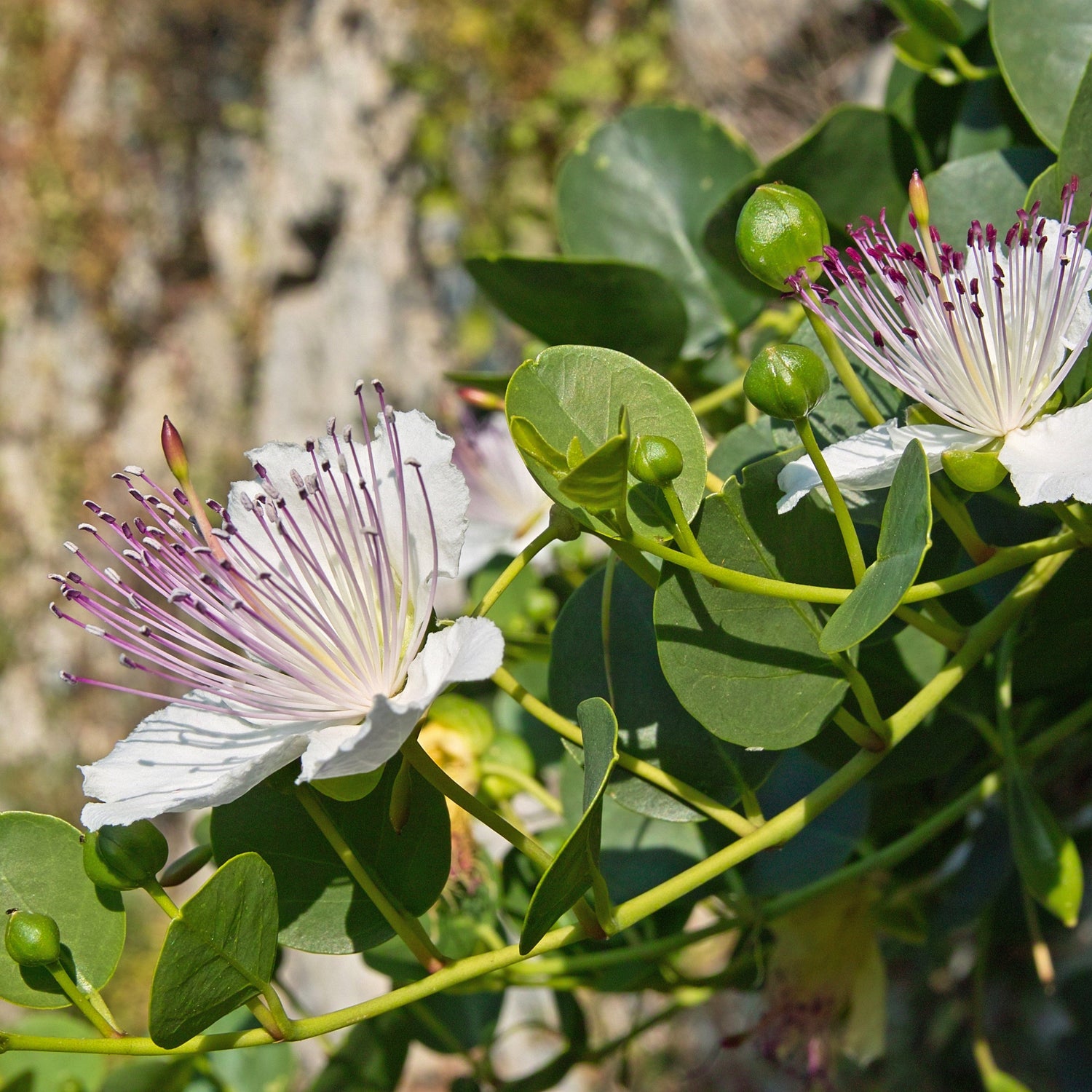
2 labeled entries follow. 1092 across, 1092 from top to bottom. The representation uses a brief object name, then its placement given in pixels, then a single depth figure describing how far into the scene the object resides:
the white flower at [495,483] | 0.69
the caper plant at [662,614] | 0.44
